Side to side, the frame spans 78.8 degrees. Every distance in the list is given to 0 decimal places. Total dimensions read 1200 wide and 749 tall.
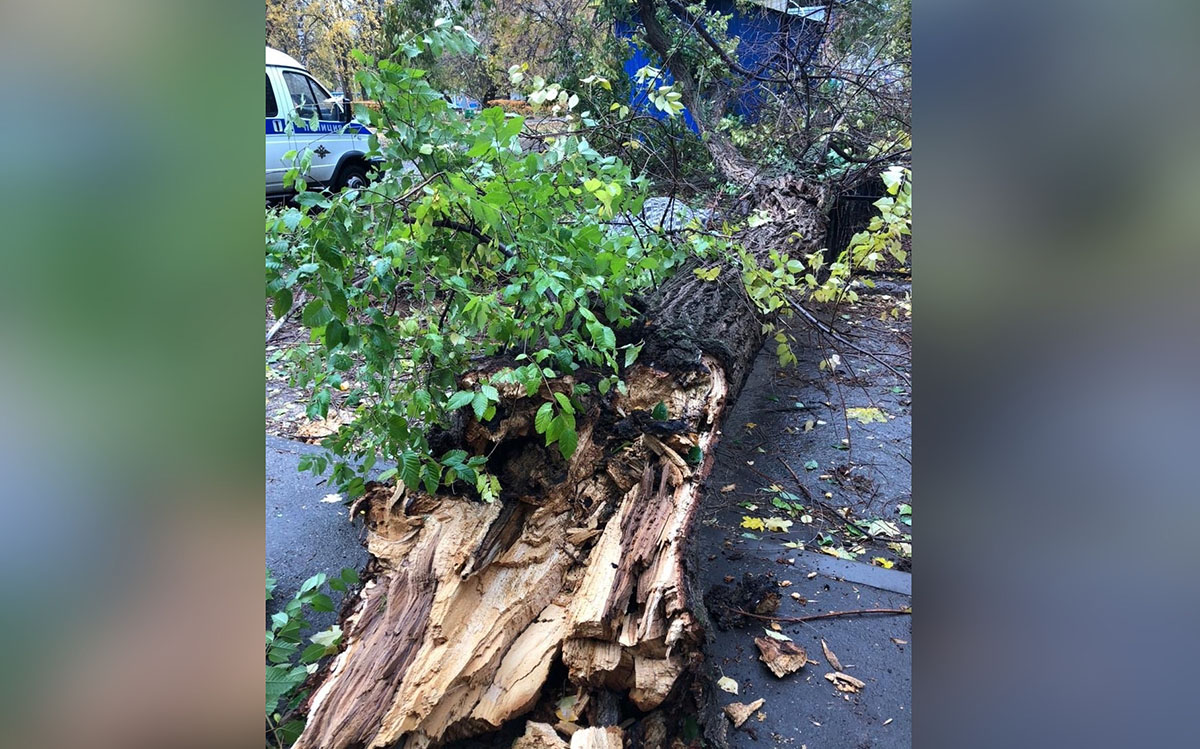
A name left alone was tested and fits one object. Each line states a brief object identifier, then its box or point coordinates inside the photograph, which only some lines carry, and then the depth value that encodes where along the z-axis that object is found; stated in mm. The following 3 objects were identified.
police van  6883
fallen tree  1847
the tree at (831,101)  5020
